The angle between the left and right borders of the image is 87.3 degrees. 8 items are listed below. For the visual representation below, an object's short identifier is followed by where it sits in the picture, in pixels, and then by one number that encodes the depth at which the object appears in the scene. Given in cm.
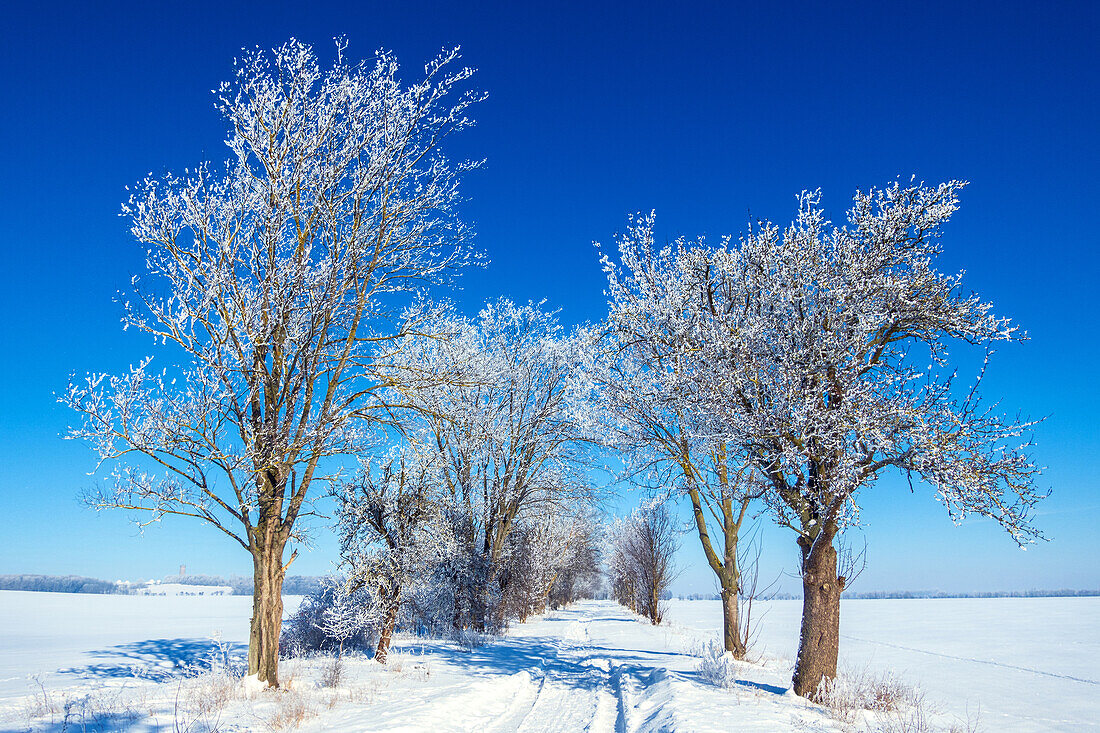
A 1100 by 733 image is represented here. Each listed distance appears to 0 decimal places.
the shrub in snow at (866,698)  766
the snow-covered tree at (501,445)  1931
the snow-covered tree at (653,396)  1168
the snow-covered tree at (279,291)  829
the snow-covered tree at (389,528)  1408
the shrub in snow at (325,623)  1433
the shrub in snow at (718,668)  946
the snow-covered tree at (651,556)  3111
